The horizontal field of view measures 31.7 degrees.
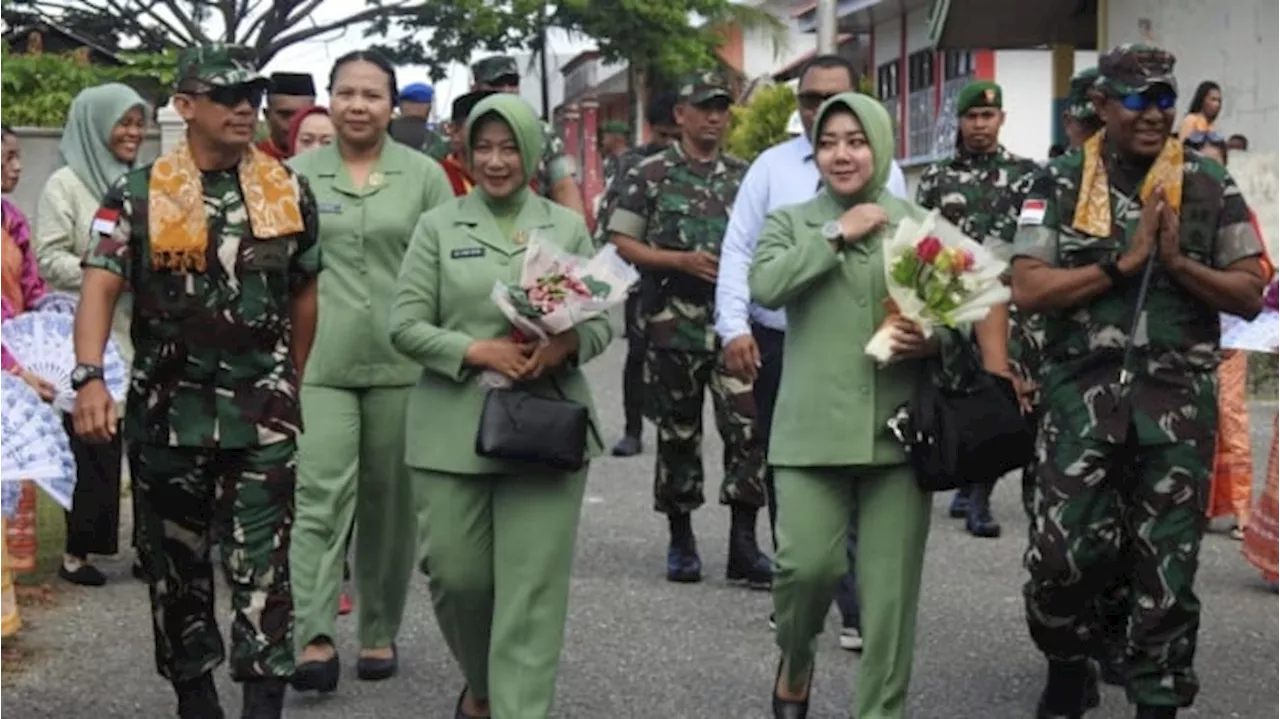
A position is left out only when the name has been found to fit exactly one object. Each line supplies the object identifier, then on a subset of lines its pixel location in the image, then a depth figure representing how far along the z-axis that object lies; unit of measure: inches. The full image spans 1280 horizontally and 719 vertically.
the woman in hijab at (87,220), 371.2
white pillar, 592.4
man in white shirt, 307.0
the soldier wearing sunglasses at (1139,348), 248.4
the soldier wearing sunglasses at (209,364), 246.2
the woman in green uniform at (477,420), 250.2
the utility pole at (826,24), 996.6
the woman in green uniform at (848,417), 251.1
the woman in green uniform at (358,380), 293.9
